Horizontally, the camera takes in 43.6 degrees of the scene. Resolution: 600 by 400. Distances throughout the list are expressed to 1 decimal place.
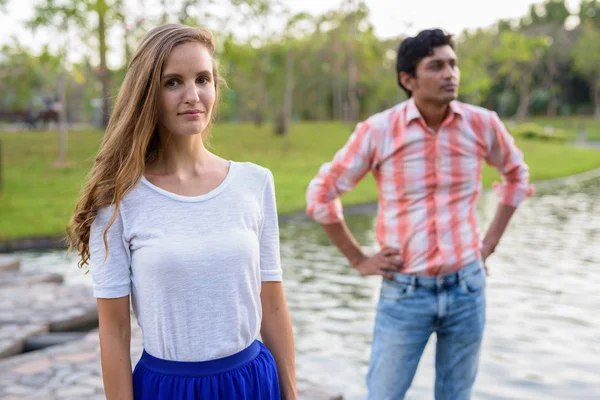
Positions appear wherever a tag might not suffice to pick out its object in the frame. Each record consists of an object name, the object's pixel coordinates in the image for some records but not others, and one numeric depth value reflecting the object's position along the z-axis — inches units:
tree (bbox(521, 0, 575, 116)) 2357.3
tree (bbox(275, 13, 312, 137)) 1125.6
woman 82.0
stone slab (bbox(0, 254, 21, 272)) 396.5
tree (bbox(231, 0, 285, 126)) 1050.8
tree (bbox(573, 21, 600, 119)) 2142.0
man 130.2
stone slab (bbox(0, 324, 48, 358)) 252.7
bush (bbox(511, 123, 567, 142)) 1555.1
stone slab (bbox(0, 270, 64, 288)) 358.0
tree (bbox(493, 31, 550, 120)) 1664.6
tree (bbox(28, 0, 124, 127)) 789.2
